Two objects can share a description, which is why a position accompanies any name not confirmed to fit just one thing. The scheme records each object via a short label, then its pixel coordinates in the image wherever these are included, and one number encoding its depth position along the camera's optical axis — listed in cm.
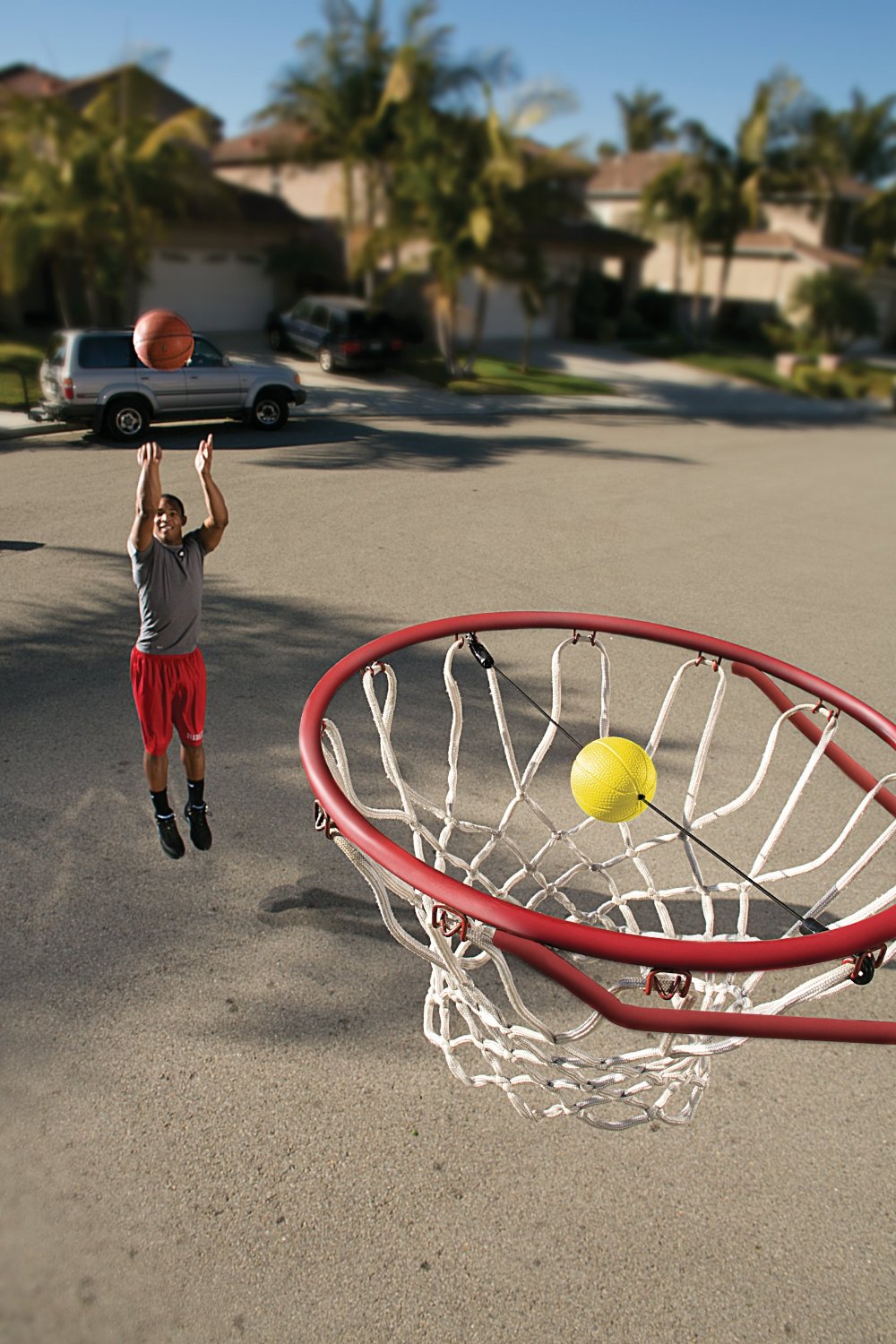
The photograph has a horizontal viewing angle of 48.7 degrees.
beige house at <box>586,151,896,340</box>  4038
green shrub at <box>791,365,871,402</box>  3053
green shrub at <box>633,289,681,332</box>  3919
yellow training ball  410
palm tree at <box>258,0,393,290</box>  2700
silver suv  1495
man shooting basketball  478
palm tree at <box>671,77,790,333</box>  3178
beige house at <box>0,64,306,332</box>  2725
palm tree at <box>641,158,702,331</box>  3170
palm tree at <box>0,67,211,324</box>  2055
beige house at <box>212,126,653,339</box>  2953
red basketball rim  288
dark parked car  2338
